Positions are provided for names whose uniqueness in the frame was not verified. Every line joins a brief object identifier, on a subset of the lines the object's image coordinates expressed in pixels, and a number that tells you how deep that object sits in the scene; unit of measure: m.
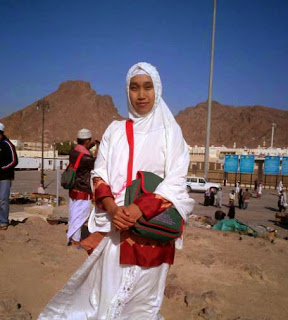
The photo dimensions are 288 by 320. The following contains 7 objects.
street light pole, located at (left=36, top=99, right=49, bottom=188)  23.87
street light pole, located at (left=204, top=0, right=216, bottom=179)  15.20
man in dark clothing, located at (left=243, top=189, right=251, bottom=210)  15.84
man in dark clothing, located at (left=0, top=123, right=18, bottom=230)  4.78
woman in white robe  1.82
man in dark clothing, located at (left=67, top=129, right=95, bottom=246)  4.46
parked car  22.76
